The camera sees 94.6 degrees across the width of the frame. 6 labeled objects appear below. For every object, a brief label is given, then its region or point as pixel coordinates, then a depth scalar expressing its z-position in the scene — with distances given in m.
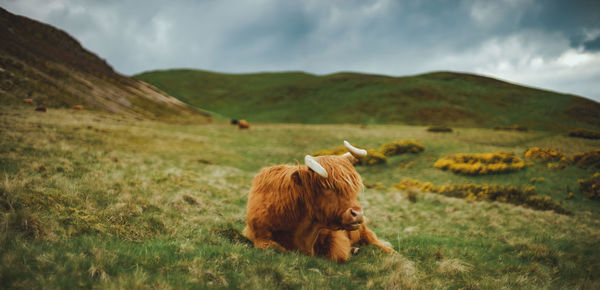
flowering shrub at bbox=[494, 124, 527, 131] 31.36
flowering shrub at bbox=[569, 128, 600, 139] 21.69
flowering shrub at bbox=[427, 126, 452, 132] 31.08
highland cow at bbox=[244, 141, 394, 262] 4.22
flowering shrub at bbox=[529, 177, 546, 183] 13.84
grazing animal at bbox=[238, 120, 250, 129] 36.66
